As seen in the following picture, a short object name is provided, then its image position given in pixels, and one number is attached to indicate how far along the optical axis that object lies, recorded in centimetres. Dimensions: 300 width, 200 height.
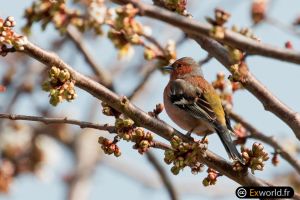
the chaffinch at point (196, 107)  1333
